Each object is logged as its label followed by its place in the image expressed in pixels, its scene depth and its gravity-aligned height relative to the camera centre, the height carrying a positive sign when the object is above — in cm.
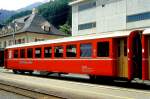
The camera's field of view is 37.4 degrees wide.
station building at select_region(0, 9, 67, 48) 4491 +493
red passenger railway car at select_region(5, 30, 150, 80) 1053 -5
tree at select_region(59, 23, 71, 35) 6441 +748
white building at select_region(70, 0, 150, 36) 3851 +743
